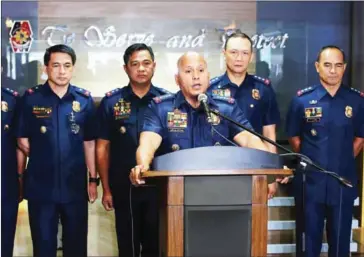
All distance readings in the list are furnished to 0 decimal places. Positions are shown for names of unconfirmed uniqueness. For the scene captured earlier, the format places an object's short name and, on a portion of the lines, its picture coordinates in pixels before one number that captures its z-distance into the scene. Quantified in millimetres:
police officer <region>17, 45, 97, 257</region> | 4301
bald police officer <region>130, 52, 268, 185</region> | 3498
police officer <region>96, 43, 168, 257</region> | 4293
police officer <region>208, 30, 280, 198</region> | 4461
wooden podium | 2770
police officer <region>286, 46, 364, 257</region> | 4355
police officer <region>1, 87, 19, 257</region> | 4340
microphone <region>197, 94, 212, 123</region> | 2922
